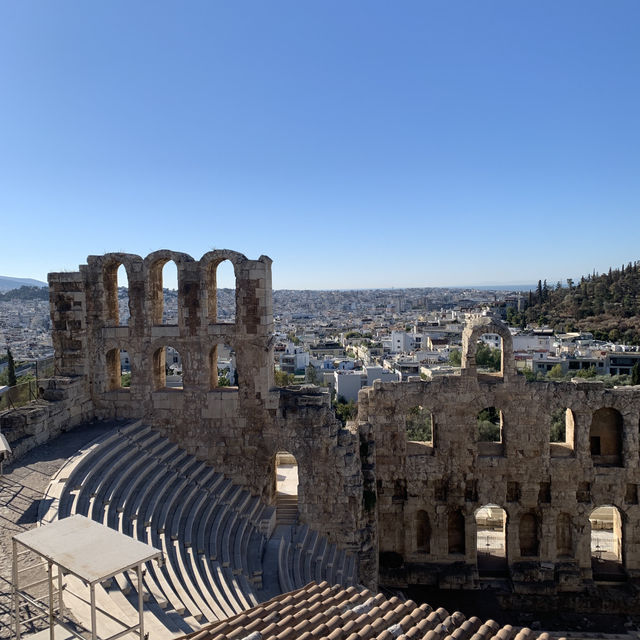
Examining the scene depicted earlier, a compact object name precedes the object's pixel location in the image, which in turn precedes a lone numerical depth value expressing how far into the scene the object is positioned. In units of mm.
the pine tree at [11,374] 36531
